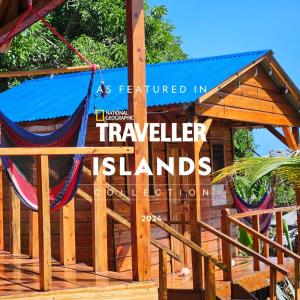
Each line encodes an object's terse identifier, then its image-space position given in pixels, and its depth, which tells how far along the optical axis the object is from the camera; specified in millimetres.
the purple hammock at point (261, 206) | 9812
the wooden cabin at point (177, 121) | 8322
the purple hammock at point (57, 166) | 5648
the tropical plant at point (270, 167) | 5062
